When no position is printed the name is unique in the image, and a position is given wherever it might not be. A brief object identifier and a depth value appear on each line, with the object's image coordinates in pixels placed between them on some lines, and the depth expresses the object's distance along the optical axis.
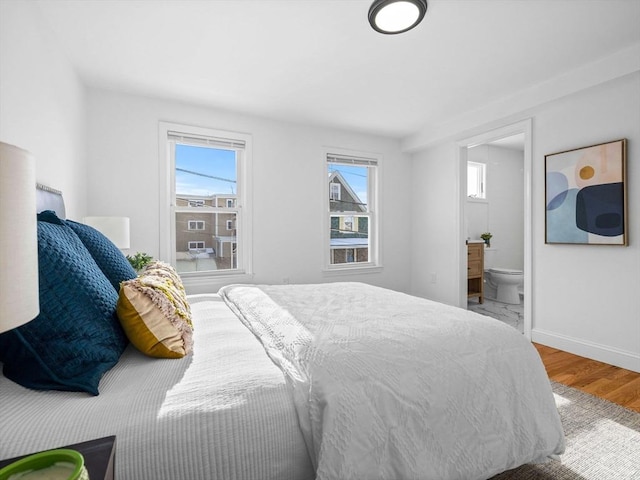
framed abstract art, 2.69
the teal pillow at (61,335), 0.97
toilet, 4.91
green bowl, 0.55
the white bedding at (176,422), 0.83
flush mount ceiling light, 1.95
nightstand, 0.63
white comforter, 1.00
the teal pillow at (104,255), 1.46
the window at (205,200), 3.51
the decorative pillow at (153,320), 1.18
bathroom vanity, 4.87
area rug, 1.50
